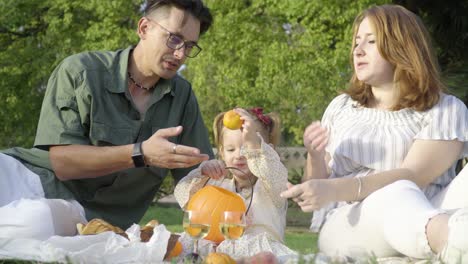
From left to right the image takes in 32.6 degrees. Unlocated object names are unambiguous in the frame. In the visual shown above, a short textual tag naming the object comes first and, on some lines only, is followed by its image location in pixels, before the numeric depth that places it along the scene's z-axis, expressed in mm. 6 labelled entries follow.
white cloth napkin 4090
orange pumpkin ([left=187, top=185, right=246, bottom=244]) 4906
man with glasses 5113
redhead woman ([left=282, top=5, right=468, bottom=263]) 4109
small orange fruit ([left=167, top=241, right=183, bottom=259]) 4466
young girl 4893
